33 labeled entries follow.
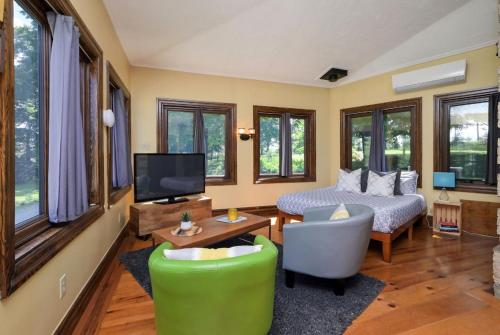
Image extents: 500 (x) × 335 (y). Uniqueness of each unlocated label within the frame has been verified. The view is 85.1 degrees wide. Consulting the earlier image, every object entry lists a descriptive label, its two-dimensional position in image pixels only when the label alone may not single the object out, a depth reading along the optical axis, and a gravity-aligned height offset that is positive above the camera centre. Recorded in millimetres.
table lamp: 4301 -241
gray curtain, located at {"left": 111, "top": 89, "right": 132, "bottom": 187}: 3547 +305
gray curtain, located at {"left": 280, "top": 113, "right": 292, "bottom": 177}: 5852 +475
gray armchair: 2266 -689
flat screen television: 3773 -122
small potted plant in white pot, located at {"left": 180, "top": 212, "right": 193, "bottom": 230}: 2791 -570
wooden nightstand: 4199 -832
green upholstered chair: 1319 -639
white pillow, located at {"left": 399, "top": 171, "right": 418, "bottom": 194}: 4512 -296
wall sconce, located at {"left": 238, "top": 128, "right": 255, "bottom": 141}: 5367 +680
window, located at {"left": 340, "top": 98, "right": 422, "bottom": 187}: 4934 +644
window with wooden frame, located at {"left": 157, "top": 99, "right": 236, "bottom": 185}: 4980 +667
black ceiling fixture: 5527 +1916
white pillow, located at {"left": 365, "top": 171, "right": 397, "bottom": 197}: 4301 -297
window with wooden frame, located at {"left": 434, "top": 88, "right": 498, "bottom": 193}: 4152 +463
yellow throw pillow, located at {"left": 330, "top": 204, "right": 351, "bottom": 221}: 2420 -436
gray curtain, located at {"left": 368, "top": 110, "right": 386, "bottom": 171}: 5371 +451
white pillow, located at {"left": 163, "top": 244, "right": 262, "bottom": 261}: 1452 -468
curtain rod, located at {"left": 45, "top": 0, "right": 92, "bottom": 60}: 1739 +1066
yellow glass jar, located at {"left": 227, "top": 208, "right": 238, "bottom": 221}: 3266 -572
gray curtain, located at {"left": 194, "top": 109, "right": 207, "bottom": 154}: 5164 +676
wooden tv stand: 3756 -666
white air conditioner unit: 4273 +1505
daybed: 3176 -556
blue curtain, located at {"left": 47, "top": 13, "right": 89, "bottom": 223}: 1797 +302
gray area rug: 1980 -1139
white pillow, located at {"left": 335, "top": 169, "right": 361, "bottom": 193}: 4706 -268
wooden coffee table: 2561 -675
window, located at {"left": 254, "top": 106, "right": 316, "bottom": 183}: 5711 +485
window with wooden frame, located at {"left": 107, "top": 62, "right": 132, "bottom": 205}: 3162 +318
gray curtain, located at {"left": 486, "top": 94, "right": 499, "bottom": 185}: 4070 +379
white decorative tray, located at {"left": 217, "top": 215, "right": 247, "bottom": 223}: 3235 -629
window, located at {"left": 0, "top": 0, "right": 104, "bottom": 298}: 1229 +129
